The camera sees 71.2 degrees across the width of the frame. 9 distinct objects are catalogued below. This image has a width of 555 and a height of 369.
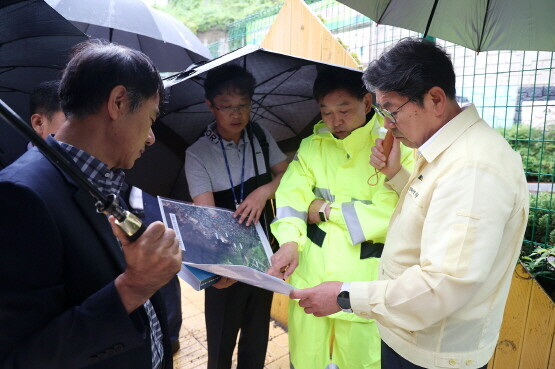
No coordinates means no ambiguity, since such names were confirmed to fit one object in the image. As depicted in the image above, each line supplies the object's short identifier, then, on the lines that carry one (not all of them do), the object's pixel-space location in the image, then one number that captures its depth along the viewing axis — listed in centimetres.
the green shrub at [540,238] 249
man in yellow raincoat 182
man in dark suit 93
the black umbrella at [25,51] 171
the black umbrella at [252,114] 211
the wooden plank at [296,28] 391
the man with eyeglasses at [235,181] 212
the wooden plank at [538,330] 233
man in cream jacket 120
